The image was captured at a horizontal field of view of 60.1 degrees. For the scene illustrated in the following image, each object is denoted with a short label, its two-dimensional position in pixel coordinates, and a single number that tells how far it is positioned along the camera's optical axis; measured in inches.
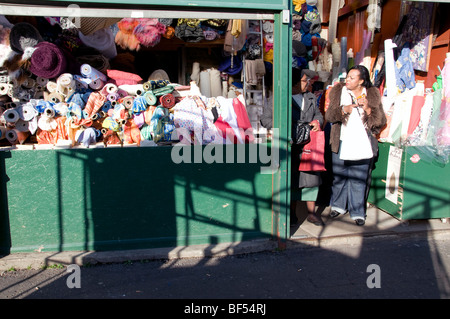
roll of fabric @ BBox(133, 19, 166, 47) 220.8
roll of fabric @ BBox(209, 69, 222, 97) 243.1
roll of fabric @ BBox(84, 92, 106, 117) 175.5
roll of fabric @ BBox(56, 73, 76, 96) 176.1
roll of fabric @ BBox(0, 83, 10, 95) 171.0
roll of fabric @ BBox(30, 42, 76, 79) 173.0
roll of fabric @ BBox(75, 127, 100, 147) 165.3
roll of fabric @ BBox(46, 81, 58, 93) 177.5
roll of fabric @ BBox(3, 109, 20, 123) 161.8
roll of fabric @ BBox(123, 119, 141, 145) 174.6
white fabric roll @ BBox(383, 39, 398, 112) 211.3
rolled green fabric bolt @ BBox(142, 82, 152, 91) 182.5
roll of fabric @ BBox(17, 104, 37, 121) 165.6
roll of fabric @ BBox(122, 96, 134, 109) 176.6
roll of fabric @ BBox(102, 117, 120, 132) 174.9
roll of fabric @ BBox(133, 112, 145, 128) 176.2
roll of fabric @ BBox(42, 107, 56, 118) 168.7
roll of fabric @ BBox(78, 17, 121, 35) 198.5
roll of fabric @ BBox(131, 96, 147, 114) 175.8
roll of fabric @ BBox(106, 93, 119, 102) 181.2
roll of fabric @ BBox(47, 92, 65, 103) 177.2
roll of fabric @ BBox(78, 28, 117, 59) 207.0
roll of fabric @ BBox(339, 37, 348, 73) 255.6
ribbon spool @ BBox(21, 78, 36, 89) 180.1
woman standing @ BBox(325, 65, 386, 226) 185.2
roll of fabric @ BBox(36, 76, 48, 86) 180.2
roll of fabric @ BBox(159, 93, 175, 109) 178.5
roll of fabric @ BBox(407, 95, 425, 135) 190.9
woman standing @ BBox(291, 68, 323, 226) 181.5
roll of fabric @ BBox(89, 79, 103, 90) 184.5
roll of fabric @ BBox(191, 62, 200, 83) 251.0
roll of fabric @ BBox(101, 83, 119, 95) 183.2
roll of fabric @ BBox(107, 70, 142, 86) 194.5
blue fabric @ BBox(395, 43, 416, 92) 214.8
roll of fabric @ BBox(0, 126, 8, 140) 160.9
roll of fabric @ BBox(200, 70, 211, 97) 243.0
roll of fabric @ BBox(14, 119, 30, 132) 165.3
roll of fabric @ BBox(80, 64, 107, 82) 182.5
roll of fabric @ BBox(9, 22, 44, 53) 177.9
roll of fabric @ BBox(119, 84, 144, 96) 185.6
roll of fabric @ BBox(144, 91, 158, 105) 177.5
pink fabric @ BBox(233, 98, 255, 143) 177.2
